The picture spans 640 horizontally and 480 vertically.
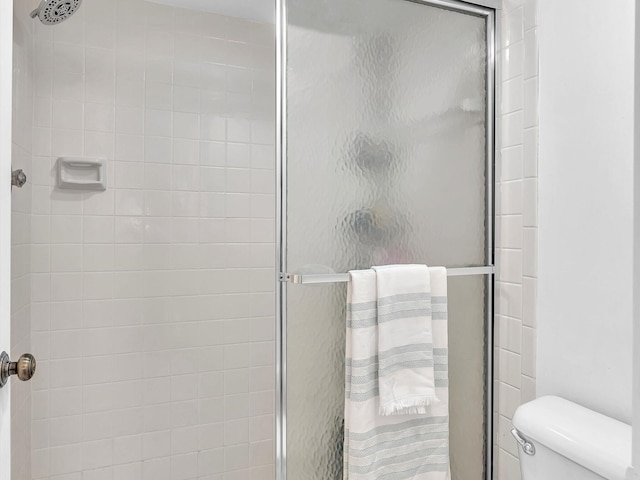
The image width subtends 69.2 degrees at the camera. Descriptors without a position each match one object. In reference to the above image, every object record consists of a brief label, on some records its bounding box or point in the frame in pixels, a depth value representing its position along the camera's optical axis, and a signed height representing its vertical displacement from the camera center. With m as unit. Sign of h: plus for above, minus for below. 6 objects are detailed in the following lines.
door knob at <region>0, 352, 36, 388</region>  0.82 -0.24
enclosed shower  1.22 +0.06
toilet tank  0.90 -0.44
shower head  1.27 +0.63
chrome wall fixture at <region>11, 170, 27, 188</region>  1.14 +0.14
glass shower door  1.20 +0.15
